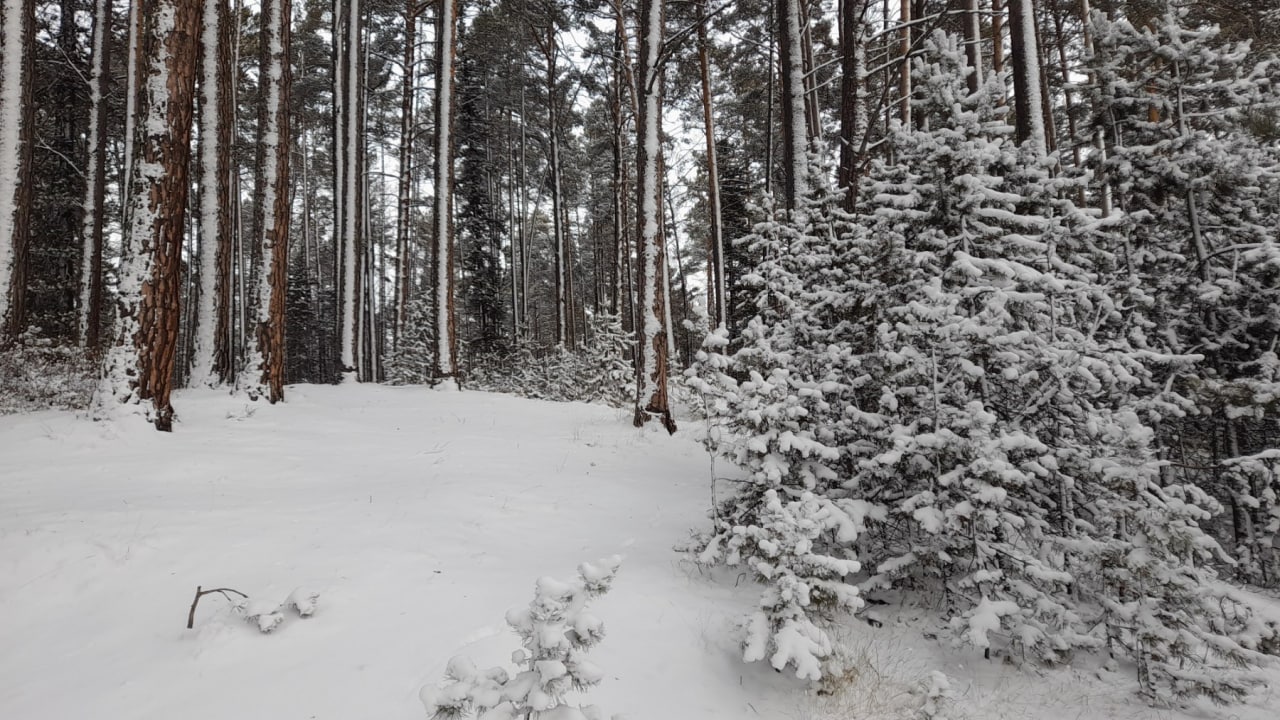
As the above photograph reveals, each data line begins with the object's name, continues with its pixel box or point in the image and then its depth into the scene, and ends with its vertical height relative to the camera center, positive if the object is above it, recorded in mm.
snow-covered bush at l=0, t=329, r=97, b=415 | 7133 +352
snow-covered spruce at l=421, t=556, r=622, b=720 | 1657 -843
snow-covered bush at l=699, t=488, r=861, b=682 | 3006 -1137
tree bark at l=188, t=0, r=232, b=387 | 8984 +3325
